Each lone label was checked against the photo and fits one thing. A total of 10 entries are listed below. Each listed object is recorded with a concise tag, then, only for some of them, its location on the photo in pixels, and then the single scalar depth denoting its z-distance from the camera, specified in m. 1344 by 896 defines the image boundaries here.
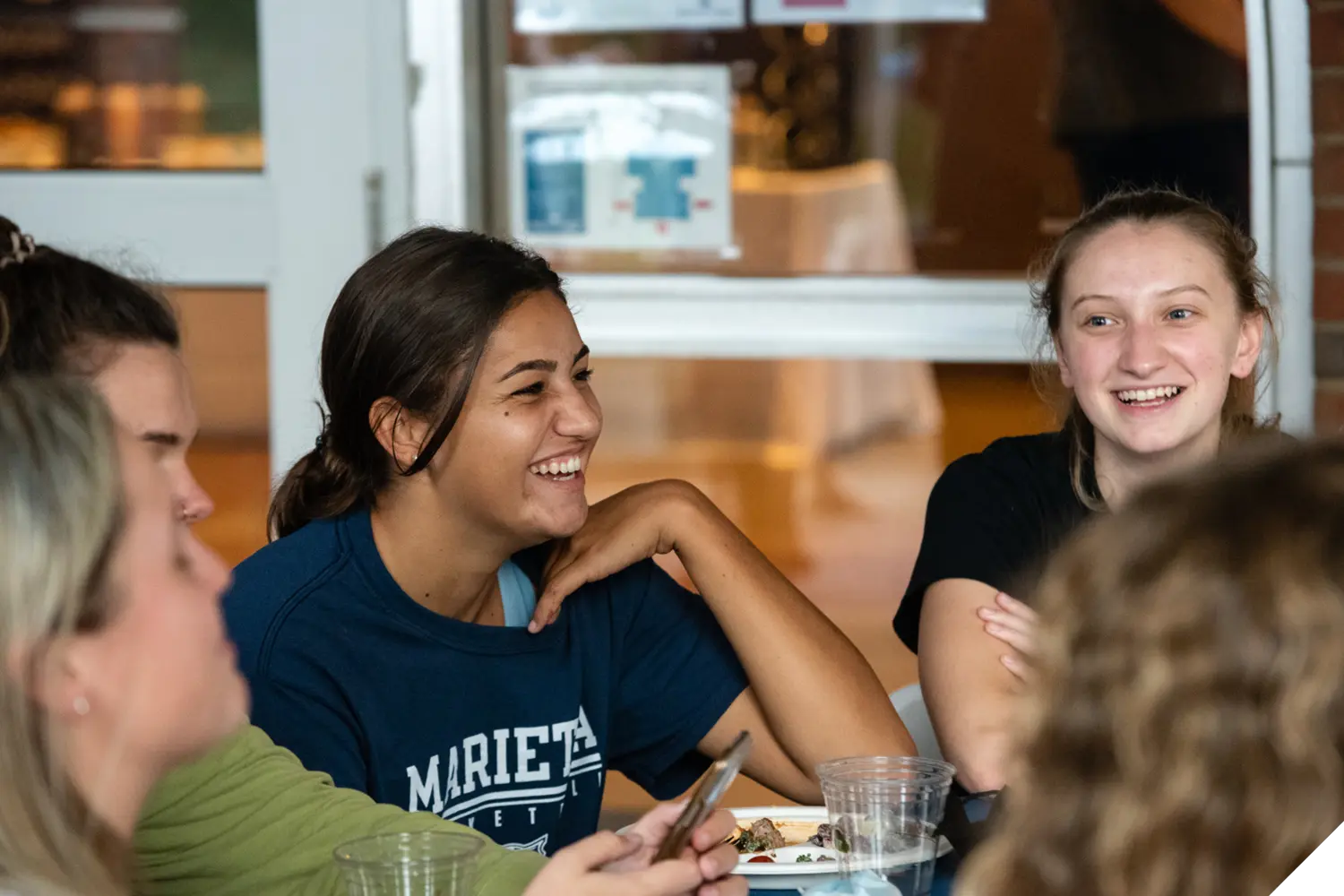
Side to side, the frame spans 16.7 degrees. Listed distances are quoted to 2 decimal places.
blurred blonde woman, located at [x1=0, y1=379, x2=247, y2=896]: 2.49
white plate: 4.16
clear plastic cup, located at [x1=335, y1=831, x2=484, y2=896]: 3.09
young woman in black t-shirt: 4.83
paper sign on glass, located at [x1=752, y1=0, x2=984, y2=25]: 5.57
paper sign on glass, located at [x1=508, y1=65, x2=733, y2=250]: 5.61
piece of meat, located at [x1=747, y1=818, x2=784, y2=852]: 4.43
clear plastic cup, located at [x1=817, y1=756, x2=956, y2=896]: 3.67
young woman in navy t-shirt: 4.63
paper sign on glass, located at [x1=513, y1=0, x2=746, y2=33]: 5.59
